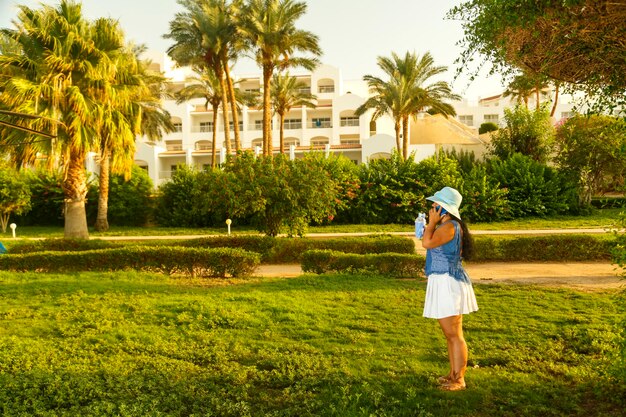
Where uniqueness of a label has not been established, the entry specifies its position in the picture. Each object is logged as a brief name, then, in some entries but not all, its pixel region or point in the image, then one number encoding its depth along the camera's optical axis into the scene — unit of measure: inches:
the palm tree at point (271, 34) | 1187.9
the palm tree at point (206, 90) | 1565.0
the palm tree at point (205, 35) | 1213.7
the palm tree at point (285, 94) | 1782.7
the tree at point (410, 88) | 1380.4
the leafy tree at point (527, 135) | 1248.8
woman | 187.9
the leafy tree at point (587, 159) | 1135.0
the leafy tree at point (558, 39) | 190.4
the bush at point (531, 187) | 1106.1
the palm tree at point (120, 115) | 680.4
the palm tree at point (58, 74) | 626.5
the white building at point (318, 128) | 1847.9
